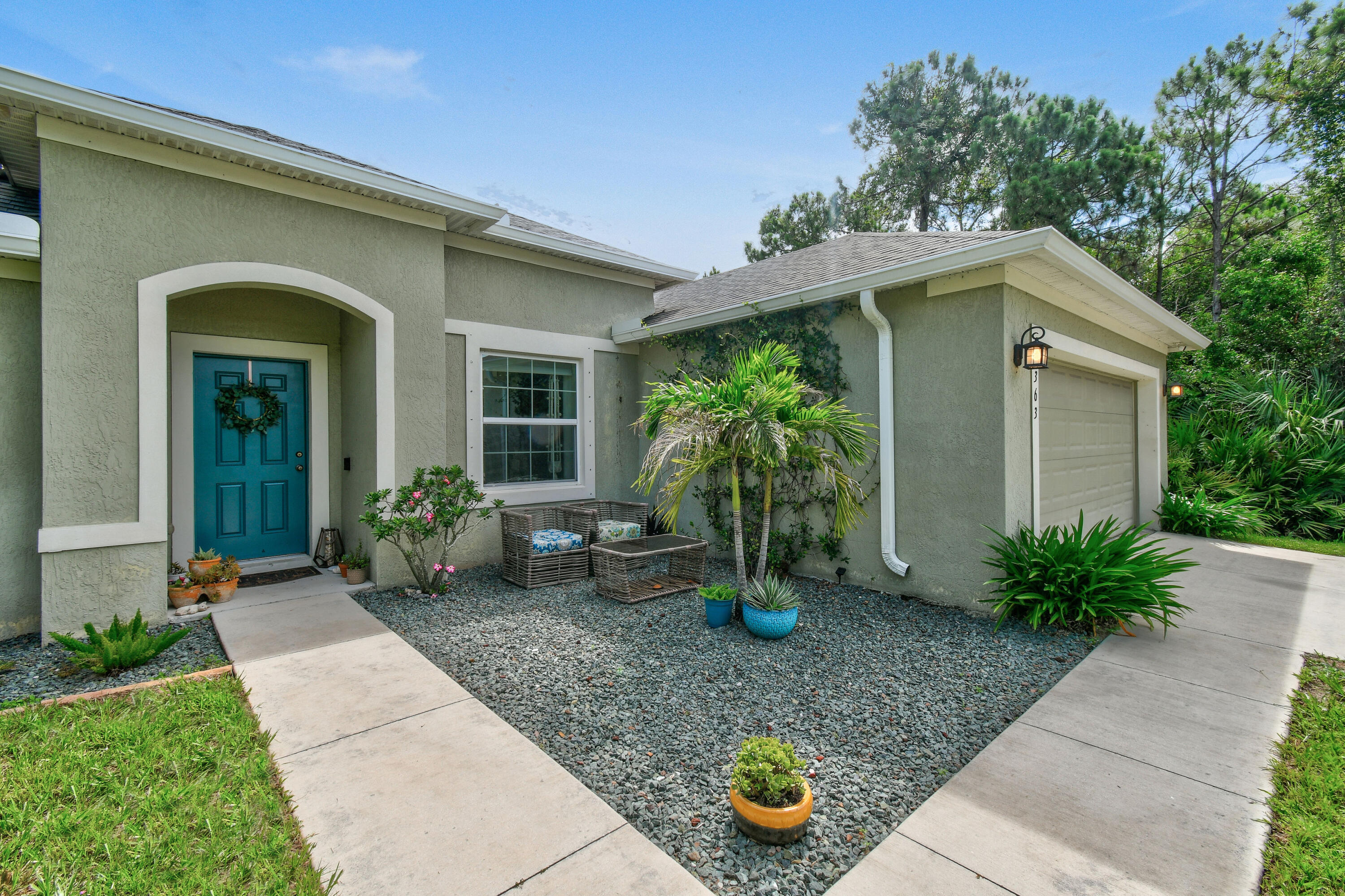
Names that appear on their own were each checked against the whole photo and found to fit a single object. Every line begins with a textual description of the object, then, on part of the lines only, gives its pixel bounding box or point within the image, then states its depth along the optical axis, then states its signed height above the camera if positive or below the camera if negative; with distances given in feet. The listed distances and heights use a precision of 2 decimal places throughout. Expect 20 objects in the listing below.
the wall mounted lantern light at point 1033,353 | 14.89 +2.40
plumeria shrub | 16.46 -1.95
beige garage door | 18.84 -0.02
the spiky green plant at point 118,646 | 11.09 -3.89
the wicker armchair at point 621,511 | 21.95 -2.49
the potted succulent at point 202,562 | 15.61 -3.11
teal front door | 17.93 -0.71
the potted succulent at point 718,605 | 14.23 -3.87
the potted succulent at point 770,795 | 6.70 -4.16
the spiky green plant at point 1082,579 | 13.60 -3.21
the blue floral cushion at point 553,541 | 18.51 -3.06
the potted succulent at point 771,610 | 13.38 -3.78
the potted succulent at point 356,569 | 17.51 -3.69
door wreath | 18.15 +1.24
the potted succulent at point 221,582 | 15.67 -3.68
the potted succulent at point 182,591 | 15.05 -3.74
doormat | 17.66 -4.07
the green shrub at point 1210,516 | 25.23 -3.12
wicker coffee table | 16.40 -3.62
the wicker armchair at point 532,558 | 18.03 -3.54
